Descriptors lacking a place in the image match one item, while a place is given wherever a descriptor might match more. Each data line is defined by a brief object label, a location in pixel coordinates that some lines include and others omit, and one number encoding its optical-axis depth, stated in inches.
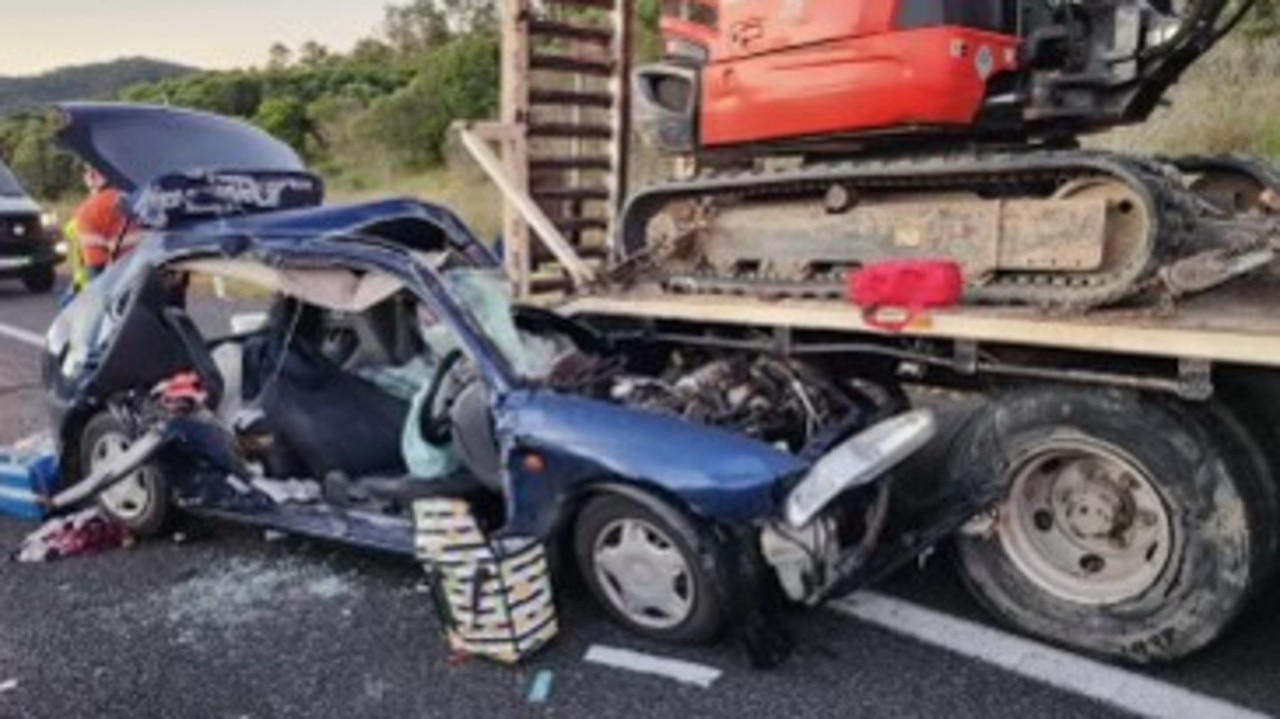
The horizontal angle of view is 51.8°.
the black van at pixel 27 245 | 711.7
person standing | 373.7
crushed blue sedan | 176.4
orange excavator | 199.8
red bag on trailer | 199.0
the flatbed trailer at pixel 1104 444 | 166.4
